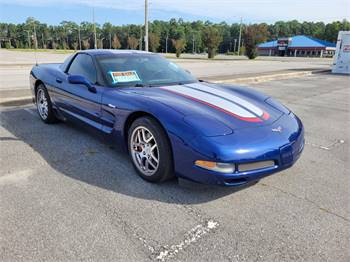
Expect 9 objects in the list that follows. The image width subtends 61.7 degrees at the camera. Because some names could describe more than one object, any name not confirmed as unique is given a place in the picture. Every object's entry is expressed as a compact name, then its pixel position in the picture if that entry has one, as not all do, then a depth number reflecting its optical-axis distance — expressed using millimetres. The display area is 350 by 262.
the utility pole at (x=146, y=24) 22128
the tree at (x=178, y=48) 50531
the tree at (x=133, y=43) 74438
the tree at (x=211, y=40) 46781
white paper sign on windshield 3463
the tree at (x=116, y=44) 79206
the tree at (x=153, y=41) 60219
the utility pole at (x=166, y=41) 92812
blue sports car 2426
